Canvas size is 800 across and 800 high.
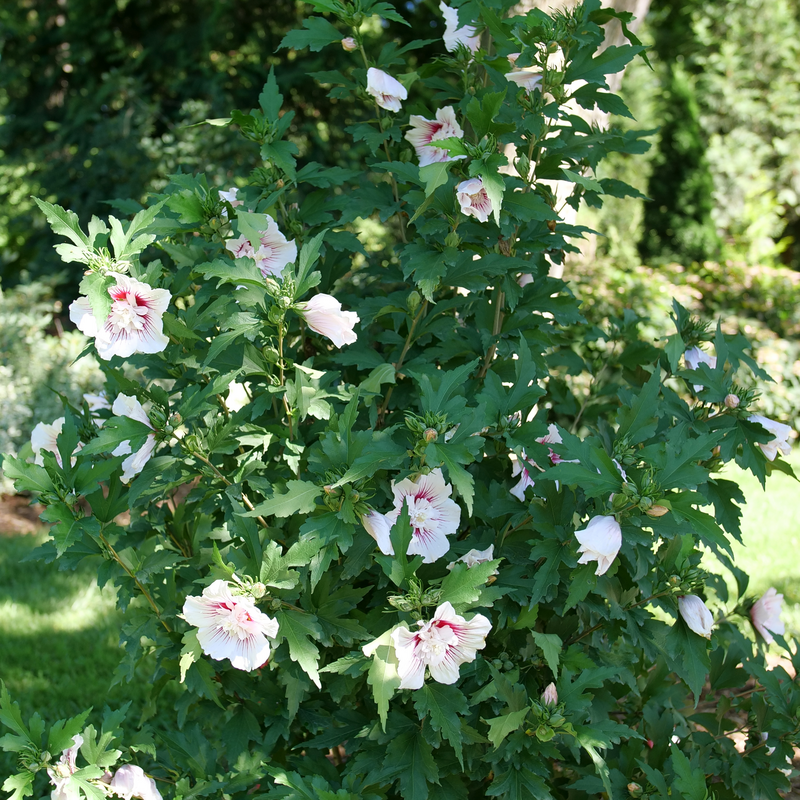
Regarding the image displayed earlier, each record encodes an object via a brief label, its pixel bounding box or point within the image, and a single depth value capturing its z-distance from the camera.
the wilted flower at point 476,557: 1.44
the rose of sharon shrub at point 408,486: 1.29
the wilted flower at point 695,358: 1.72
